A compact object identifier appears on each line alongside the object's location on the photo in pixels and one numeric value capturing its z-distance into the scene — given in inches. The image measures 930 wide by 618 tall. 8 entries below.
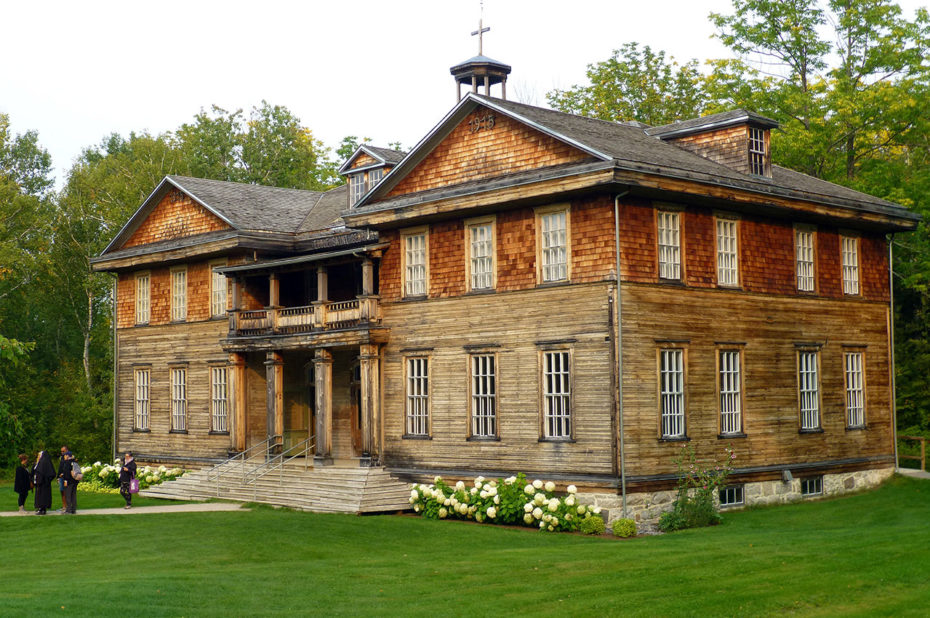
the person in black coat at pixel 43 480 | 1219.9
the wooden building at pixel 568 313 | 1103.0
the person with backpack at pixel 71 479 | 1211.2
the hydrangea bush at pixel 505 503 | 1075.3
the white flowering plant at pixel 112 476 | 1560.0
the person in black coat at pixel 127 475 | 1294.3
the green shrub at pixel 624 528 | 1039.0
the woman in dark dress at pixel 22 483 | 1278.3
